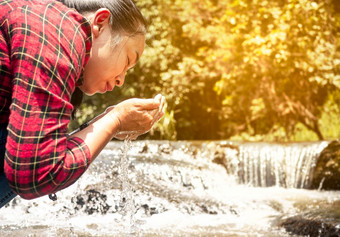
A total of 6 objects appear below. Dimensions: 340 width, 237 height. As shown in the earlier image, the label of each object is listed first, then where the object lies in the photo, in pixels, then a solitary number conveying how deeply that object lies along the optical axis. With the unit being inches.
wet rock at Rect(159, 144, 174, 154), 285.3
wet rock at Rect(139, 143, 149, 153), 280.5
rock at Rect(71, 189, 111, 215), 163.5
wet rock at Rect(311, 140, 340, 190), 261.7
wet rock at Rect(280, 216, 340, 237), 131.0
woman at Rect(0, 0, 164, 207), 43.4
